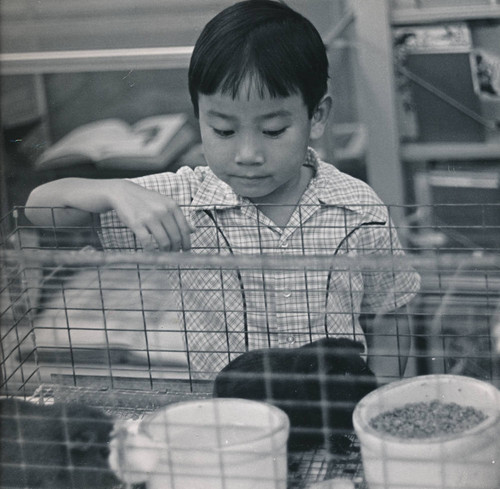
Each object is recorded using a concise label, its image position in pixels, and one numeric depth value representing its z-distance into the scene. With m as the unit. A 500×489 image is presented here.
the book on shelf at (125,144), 3.27
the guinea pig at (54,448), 1.89
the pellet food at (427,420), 1.84
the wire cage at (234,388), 1.82
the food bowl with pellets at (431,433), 1.80
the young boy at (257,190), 2.09
